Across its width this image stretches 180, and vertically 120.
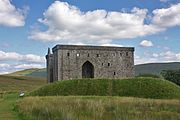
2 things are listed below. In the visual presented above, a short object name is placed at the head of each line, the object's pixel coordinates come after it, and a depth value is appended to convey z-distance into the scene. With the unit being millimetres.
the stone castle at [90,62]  69438
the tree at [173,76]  78188
